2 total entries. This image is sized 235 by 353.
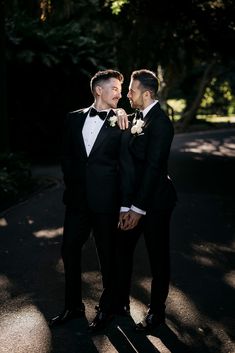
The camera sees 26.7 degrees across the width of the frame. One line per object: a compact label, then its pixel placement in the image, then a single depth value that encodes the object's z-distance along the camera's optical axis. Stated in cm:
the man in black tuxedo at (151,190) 409
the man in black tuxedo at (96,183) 429
